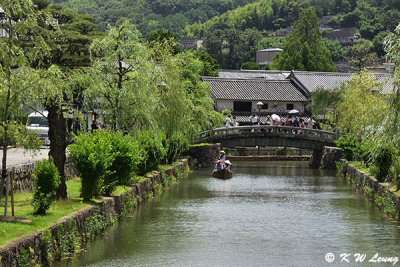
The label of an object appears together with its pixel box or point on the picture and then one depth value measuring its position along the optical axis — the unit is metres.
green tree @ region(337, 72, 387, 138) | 47.12
